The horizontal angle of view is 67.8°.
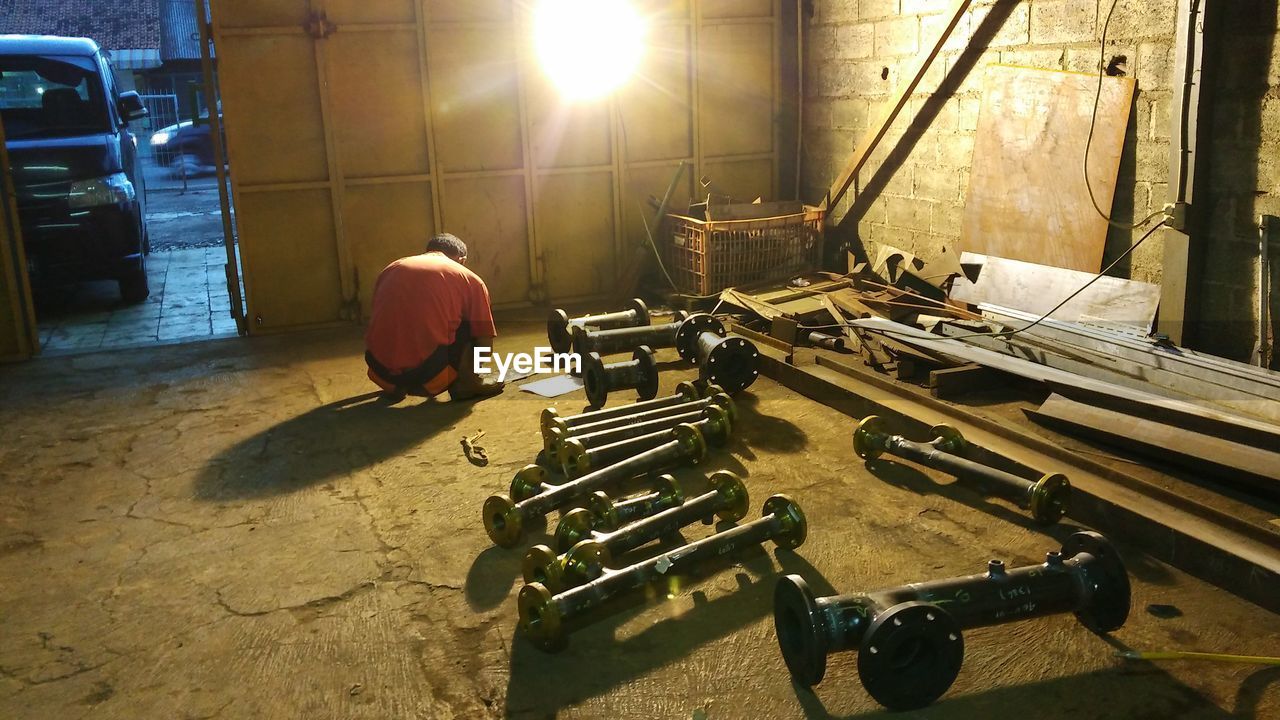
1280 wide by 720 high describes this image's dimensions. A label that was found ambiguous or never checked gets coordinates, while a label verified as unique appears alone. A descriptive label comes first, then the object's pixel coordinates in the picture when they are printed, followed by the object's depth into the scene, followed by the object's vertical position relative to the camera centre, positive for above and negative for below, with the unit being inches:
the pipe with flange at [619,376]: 223.9 -50.2
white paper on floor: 244.2 -57.4
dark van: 327.9 +5.8
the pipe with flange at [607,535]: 137.9 -57.5
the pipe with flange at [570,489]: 159.0 -57.2
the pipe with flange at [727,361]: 229.9 -49.0
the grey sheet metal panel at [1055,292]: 226.1 -37.2
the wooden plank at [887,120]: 276.1 +9.4
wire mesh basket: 311.3 -31.0
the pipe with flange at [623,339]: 250.1 -46.6
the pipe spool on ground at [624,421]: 190.7 -54.3
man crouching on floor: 236.7 -40.0
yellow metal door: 304.2 +8.3
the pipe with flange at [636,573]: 128.4 -58.8
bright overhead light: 326.0 +40.0
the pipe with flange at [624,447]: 182.1 -55.8
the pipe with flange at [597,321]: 272.5 -45.3
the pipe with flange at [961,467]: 158.1 -56.7
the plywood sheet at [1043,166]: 235.0 -5.7
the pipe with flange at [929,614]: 111.7 -56.9
